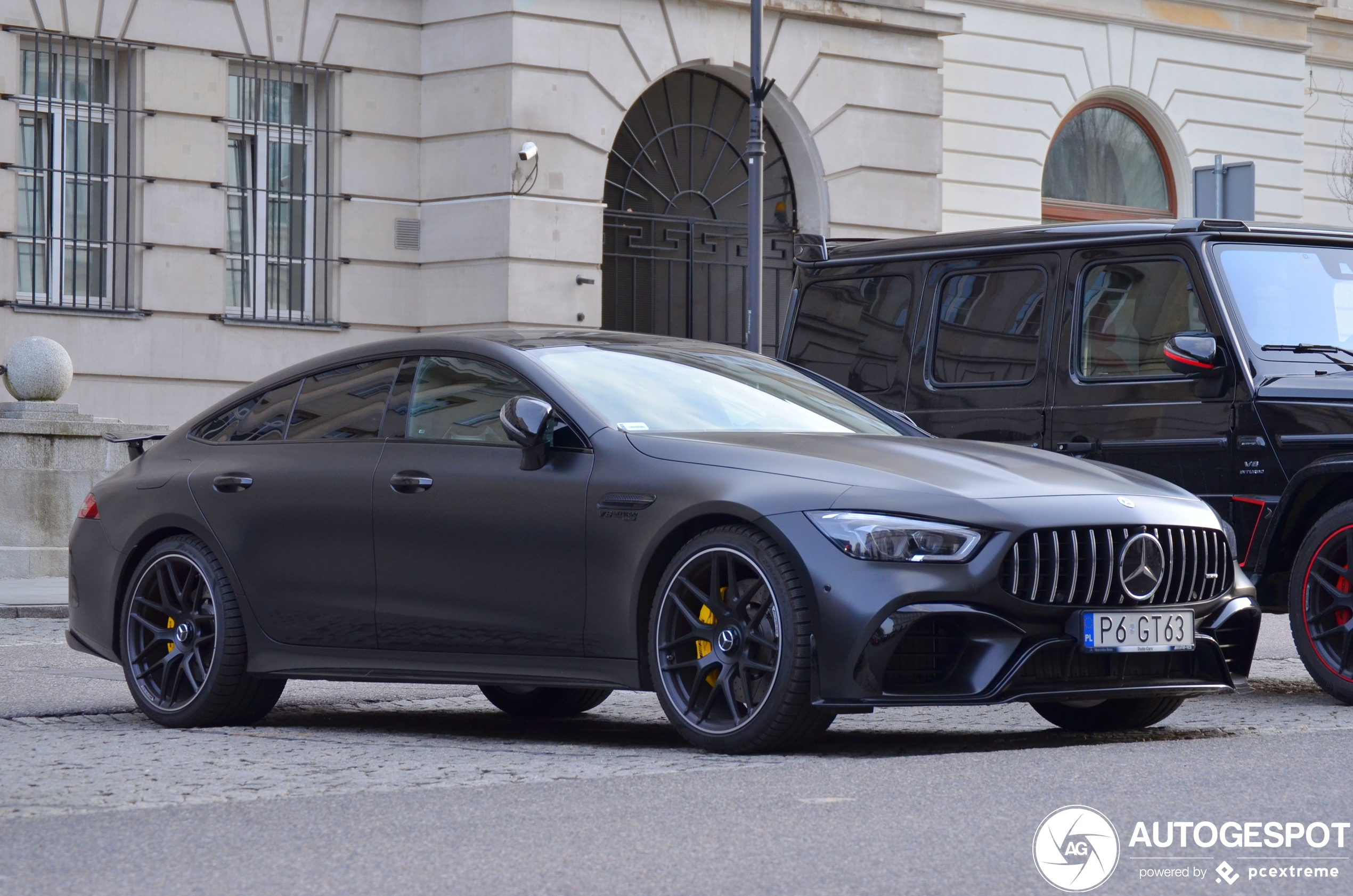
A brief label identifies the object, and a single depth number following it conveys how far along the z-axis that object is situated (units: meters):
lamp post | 19.52
